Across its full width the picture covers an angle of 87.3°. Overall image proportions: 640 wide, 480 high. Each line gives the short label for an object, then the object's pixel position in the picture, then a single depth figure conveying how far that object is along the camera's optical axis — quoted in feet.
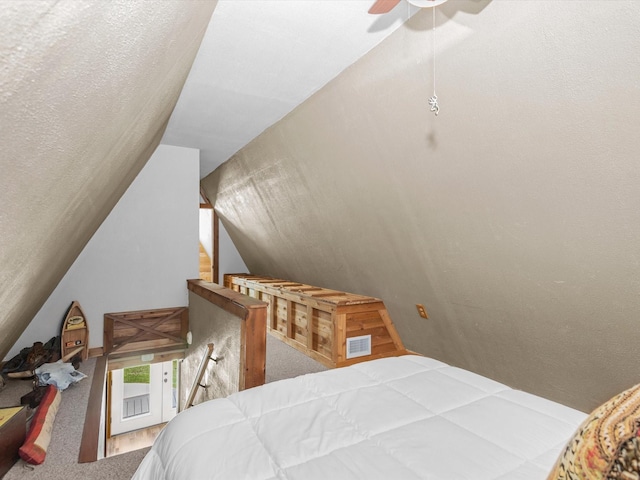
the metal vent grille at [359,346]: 12.59
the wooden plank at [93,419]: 7.23
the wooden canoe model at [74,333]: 11.89
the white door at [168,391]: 21.09
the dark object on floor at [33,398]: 8.64
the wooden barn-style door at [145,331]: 12.98
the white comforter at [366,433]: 3.66
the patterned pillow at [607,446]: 1.50
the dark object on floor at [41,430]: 6.68
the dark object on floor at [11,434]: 6.27
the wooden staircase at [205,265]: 23.58
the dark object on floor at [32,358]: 10.44
